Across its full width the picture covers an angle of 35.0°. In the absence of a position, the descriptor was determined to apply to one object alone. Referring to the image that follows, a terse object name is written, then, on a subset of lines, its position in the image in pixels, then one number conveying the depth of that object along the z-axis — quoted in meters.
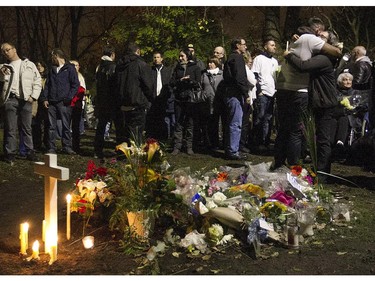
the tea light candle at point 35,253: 4.77
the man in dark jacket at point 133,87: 9.99
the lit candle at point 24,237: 4.87
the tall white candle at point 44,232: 4.82
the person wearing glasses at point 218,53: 11.75
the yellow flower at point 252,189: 6.14
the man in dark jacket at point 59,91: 10.84
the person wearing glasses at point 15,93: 9.73
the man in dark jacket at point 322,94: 7.86
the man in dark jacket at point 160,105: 12.37
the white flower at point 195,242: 5.14
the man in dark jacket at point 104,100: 10.70
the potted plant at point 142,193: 5.32
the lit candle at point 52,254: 4.77
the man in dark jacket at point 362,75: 10.88
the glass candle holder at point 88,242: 5.23
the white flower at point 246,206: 5.45
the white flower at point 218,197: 5.61
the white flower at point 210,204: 5.43
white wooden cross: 4.64
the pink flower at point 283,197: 5.97
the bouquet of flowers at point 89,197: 5.88
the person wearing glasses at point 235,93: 10.23
